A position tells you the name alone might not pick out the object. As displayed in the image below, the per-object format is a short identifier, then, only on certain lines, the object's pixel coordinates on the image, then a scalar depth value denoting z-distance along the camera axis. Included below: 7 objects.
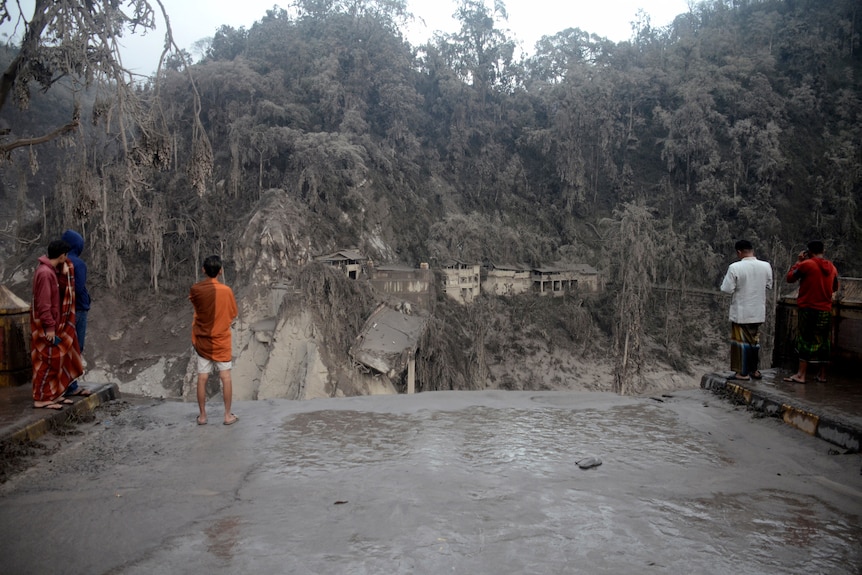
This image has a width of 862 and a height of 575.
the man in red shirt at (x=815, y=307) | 5.79
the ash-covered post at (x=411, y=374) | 20.25
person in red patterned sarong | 4.71
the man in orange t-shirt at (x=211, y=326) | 4.96
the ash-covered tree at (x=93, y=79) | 5.63
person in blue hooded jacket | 5.25
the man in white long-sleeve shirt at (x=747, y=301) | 6.07
